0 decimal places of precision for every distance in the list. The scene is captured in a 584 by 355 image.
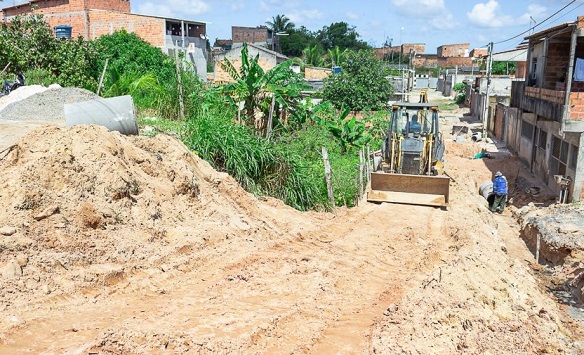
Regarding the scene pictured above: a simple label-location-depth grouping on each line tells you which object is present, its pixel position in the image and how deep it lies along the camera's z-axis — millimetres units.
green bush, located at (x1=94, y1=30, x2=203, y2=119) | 17781
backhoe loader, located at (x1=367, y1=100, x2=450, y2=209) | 13422
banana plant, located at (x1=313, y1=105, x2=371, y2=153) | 20984
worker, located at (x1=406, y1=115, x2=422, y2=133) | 14500
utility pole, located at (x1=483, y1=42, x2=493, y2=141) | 29547
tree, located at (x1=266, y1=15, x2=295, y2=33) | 90438
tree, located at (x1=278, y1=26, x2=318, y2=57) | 85312
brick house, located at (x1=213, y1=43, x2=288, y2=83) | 40062
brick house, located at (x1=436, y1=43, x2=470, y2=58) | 97562
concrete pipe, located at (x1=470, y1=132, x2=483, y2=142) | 30219
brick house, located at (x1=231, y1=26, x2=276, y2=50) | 75125
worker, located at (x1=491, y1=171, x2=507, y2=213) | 17422
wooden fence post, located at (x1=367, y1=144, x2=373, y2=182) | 15611
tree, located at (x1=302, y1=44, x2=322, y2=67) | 67562
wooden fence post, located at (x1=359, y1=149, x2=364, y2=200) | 14086
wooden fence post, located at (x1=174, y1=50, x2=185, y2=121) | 17280
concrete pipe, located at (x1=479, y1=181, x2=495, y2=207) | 18531
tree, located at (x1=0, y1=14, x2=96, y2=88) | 22047
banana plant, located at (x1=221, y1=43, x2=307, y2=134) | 17734
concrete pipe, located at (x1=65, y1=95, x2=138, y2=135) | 10258
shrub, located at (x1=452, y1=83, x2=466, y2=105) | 50181
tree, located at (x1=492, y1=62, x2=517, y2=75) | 59531
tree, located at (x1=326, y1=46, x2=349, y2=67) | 63562
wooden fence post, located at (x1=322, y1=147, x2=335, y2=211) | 12929
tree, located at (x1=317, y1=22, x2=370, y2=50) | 101500
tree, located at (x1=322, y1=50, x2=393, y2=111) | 34531
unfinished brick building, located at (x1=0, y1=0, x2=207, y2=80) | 34344
